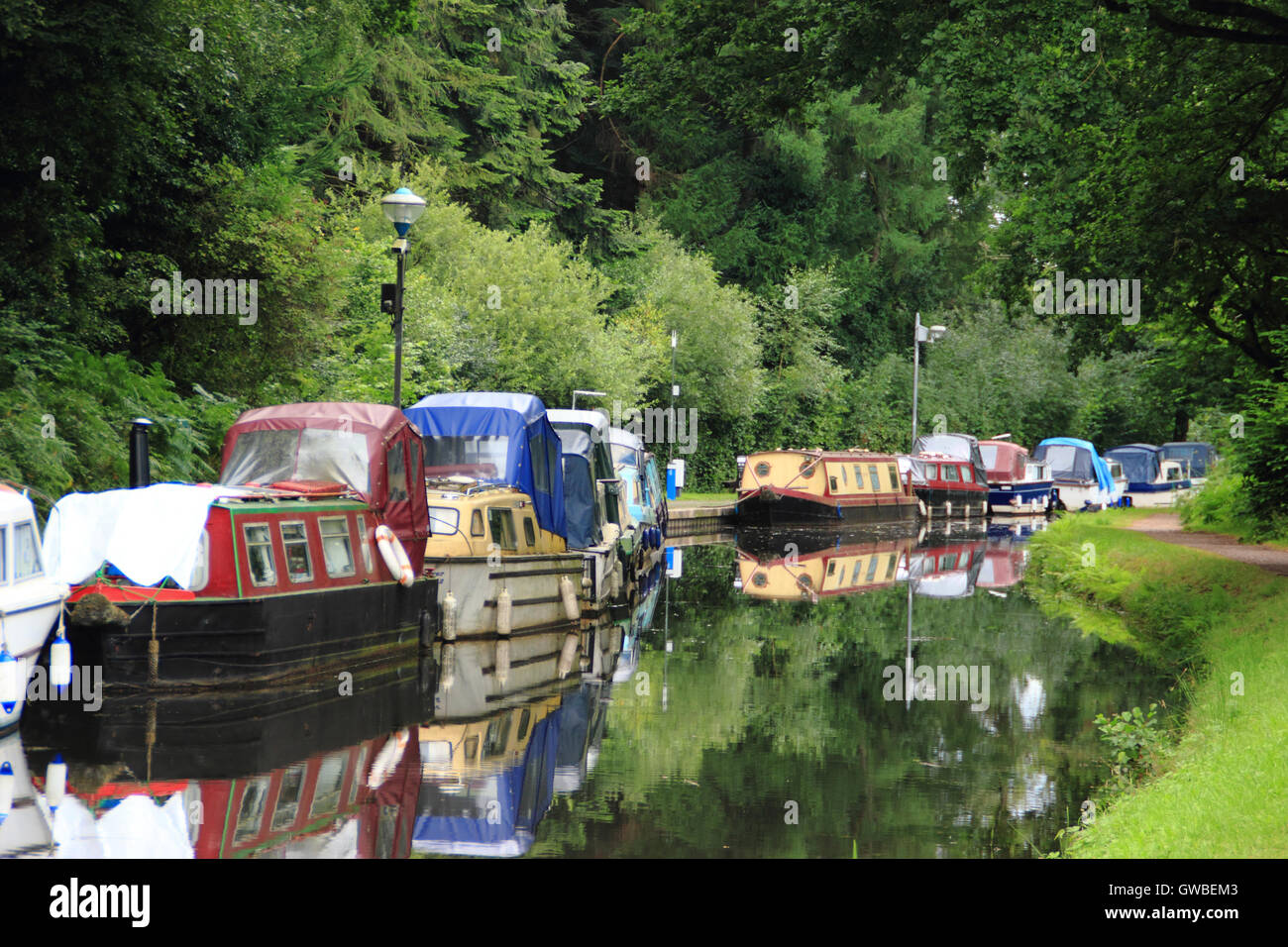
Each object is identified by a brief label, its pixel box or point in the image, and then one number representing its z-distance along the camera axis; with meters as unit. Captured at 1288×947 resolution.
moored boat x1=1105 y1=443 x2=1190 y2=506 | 53.19
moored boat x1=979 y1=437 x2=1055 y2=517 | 50.72
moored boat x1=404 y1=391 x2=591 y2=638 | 17.73
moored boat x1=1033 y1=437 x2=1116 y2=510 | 50.69
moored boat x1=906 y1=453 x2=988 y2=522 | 47.28
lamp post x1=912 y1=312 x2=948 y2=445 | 48.89
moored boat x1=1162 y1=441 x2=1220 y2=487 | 53.87
